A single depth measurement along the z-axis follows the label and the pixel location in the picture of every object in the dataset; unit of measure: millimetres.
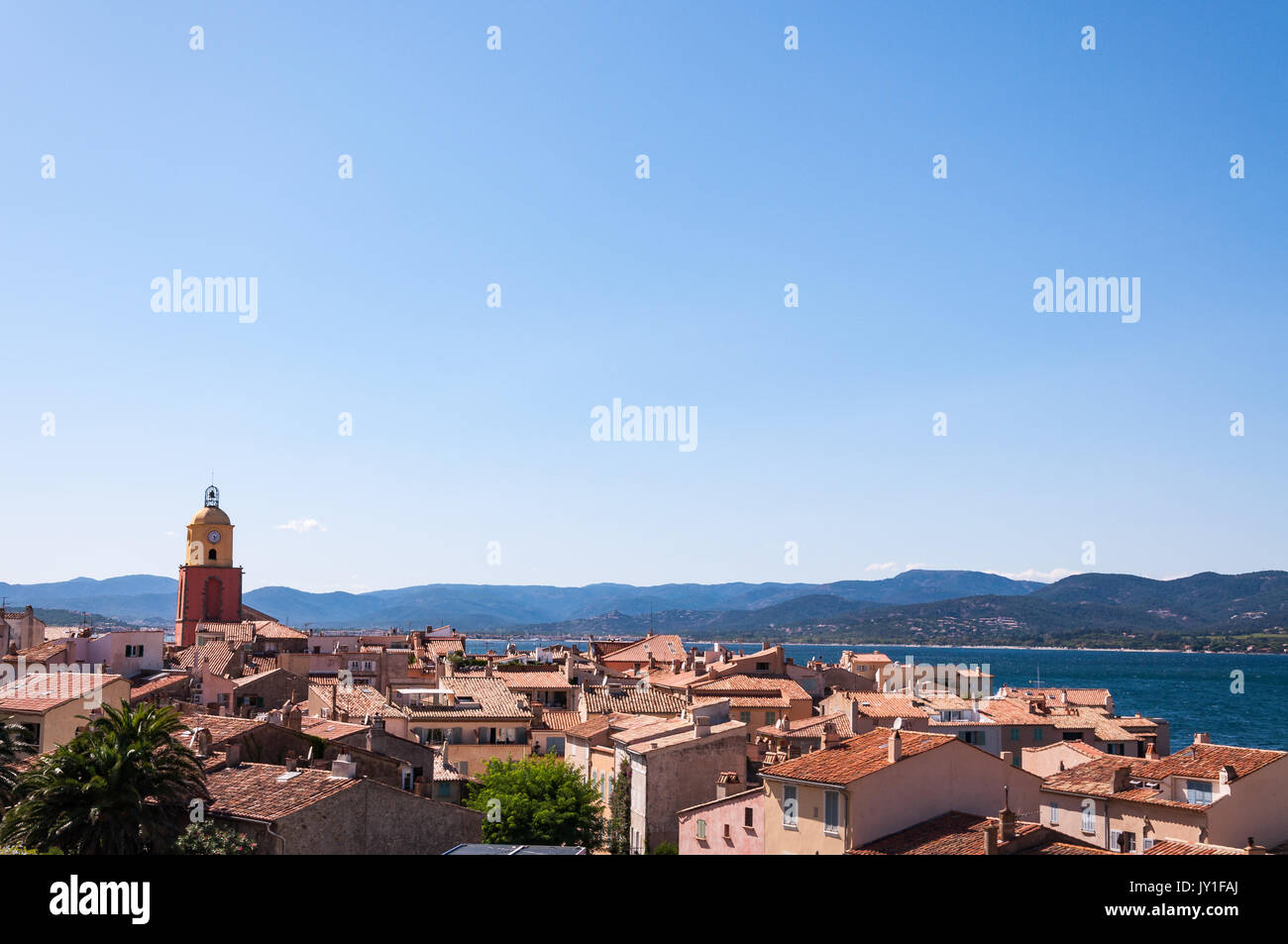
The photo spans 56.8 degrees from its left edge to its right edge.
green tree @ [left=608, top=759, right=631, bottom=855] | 53188
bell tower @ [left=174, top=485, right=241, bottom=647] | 131250
